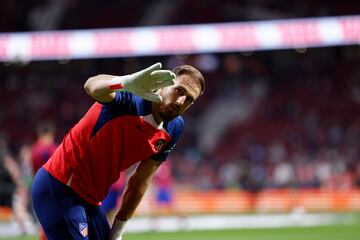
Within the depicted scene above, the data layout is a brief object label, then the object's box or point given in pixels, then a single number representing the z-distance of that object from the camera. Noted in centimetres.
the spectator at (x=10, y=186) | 1602
